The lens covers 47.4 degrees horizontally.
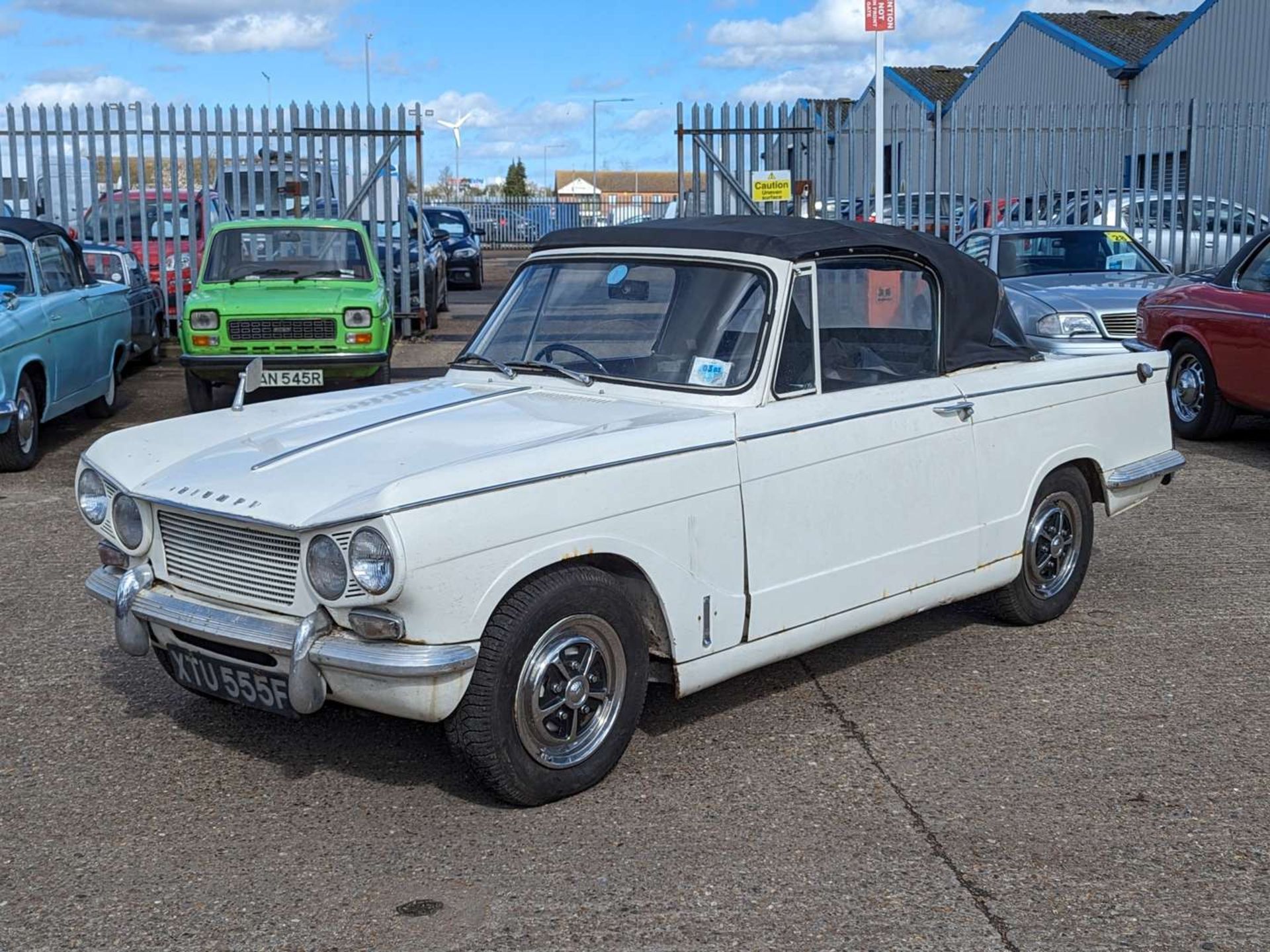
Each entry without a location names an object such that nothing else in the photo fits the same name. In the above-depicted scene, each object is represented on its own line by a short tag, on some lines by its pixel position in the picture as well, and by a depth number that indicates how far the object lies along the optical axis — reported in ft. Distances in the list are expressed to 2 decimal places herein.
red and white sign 43.37
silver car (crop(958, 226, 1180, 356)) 37.45
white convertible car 12.88
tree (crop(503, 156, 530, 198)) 346.13
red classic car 31.71
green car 38.78
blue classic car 32.09
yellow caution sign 52.60
